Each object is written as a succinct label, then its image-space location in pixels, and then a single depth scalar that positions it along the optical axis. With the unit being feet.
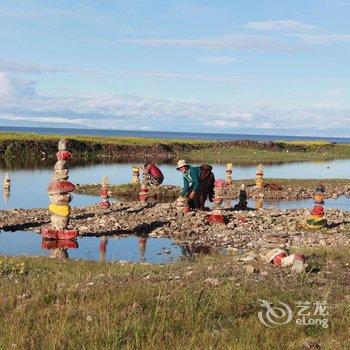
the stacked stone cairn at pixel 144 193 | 97.45
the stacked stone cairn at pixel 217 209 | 80.84
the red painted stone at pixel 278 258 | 43.93
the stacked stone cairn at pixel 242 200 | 101.61
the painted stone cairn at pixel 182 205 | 86.45
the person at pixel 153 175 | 126.59
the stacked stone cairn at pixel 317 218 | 75.41
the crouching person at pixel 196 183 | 88.79
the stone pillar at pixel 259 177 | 134.49
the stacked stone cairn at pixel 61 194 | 65.21
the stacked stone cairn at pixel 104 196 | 95.00
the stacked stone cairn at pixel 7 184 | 129.18
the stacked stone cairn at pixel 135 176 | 129.49
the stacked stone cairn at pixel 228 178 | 138.51
